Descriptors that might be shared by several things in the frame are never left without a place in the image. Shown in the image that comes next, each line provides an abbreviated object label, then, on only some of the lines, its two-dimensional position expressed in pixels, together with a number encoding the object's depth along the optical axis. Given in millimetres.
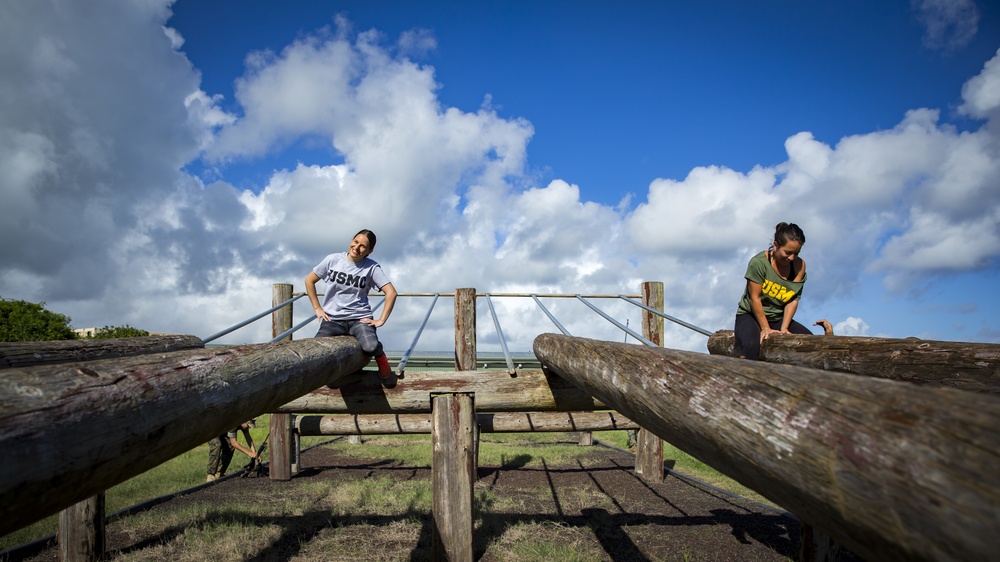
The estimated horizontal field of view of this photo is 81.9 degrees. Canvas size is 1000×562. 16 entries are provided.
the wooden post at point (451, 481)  4590
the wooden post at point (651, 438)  8891
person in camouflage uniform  8953
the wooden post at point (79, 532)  4891
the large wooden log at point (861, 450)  884
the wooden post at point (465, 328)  7656
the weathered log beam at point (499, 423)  7777
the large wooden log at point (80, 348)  2889
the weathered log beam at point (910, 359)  2480
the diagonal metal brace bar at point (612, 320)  4817
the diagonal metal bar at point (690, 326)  5216
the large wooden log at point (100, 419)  1201
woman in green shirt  4094
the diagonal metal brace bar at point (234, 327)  4195
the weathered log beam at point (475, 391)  4977
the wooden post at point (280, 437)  8820
